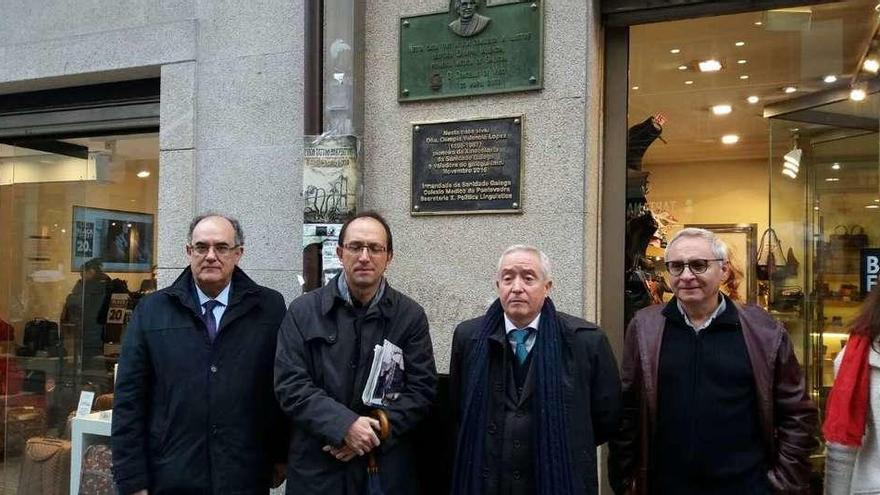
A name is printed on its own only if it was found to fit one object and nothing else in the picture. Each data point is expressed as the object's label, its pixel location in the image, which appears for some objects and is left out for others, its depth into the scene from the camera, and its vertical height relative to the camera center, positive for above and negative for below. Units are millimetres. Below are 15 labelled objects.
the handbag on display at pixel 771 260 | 5918 -52
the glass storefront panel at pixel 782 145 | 4824 +814
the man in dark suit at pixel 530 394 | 2980 -577
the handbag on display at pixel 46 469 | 5664 -1664
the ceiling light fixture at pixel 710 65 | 5638 +1399
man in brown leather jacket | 3025 -571
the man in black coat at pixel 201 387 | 3373 -628
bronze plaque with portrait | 4410 +1184
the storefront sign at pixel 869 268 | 4836 -88
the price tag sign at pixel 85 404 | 5412 -1144
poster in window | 5898 +60
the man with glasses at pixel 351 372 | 3094 -518
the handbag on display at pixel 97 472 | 4578 -1362
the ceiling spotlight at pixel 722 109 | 6713 +1269
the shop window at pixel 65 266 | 5996 -159
